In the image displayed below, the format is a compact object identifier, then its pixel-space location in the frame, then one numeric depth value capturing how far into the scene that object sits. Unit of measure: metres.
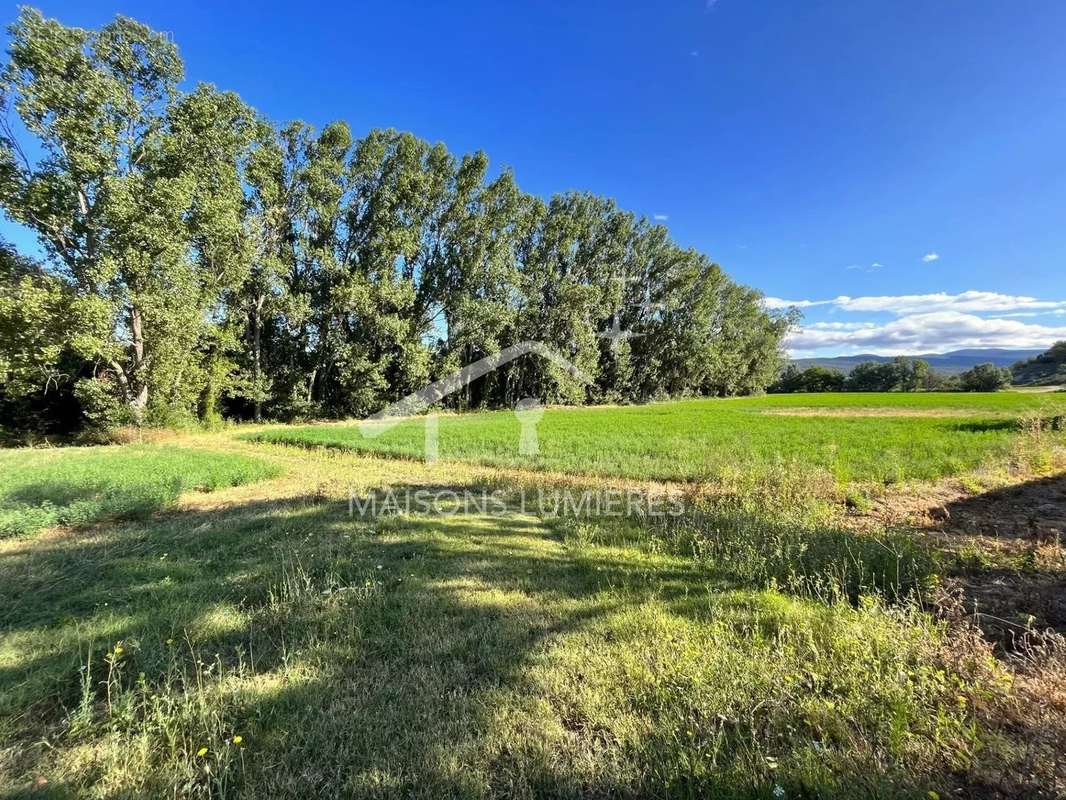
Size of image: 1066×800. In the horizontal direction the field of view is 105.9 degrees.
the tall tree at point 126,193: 17.56
